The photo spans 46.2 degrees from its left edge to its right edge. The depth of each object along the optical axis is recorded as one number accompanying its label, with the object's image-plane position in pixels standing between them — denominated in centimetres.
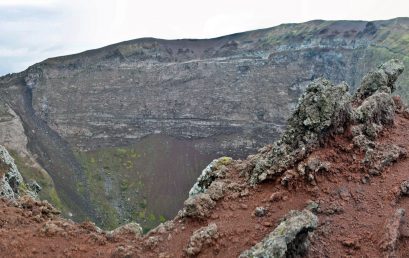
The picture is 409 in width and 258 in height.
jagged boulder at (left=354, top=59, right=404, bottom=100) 2627
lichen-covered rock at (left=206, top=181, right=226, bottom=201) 1853
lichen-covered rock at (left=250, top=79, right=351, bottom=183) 1902
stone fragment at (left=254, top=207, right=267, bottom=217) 1708
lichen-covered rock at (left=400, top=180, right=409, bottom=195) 1839
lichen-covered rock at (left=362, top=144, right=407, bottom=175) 1931
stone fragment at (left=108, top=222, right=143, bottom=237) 1856
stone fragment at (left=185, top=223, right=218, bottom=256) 1609
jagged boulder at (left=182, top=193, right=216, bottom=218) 1784
